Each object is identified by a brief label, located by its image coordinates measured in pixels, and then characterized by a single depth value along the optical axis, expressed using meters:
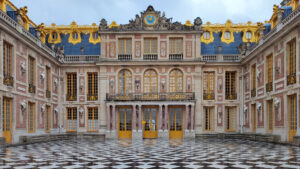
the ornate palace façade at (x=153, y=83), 29.39
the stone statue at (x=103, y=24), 30.44
